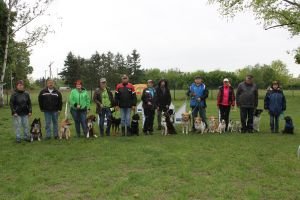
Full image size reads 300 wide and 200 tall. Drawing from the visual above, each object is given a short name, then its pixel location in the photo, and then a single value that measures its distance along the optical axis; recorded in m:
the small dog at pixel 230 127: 10.42
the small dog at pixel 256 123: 10.47
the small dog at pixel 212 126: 10.23
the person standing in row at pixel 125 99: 9.50
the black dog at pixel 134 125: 9.71
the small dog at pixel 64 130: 9.16
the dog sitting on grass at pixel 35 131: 8.90
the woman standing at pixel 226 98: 10.07
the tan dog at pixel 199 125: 10.04
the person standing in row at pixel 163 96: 10.31
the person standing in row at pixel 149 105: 9.90
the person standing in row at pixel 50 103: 8.96
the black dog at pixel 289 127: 9.96
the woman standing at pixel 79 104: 9.09
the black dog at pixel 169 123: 9.90
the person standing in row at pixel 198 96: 10.00
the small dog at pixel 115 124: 9.87
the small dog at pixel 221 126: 10.17
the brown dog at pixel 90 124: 9.26
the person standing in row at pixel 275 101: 10.08
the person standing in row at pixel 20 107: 8.67
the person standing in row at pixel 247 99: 9.97
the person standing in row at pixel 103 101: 9.51
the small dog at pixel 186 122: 10.04
